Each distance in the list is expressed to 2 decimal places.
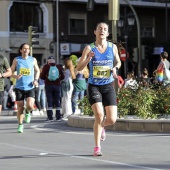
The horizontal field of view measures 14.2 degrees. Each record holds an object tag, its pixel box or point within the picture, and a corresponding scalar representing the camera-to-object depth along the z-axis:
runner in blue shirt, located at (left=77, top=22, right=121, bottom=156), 10.46
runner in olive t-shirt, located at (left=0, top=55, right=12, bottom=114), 14.11
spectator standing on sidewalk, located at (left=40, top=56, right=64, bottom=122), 19.53
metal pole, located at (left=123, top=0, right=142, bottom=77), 36.41
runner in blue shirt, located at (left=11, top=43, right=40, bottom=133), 14.77
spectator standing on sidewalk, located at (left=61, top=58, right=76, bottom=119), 21.00
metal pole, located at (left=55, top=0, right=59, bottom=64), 46.72
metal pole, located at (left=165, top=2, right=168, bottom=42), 52.34
